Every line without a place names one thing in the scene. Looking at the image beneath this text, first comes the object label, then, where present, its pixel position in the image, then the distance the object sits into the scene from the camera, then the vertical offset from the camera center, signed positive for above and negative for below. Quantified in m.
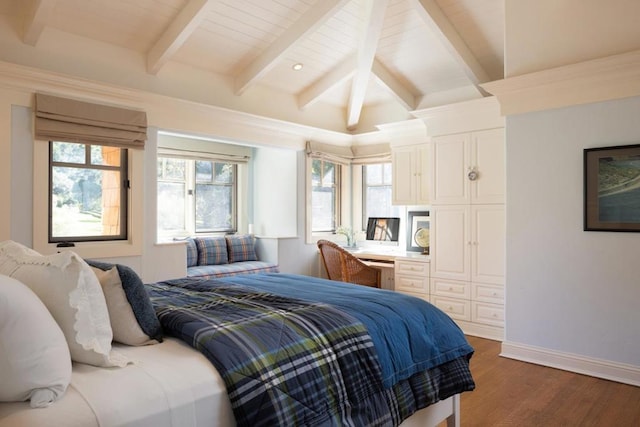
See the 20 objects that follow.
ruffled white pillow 1.25 -0.26
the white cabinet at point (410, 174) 5.09 +0.54
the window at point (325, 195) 6.02 +0.33
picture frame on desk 5.32 -0.10
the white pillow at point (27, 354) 1.02 -0.35
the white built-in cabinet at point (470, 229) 4.22 -0.13
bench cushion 4.53 -0.60
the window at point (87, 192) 3.55 +0.23
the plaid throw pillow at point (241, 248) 5.32 -0.40
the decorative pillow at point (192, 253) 4.95 -0.43
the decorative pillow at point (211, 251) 5.08 -0.41
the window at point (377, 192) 6.02 +0.39
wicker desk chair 4.80 -0.57
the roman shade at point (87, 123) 3.36 +0.82
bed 1.16 -0.50
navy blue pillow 1.52 -0.32
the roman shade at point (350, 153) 5.66 +0.93
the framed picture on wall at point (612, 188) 3.06 +0.22
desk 4.77 -0.59
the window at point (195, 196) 5.38 +0.29
